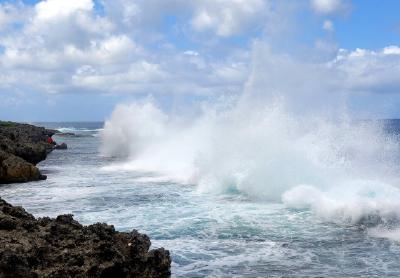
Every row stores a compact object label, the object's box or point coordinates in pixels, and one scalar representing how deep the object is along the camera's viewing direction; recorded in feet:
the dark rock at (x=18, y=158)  69.10
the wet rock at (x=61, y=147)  157.54
